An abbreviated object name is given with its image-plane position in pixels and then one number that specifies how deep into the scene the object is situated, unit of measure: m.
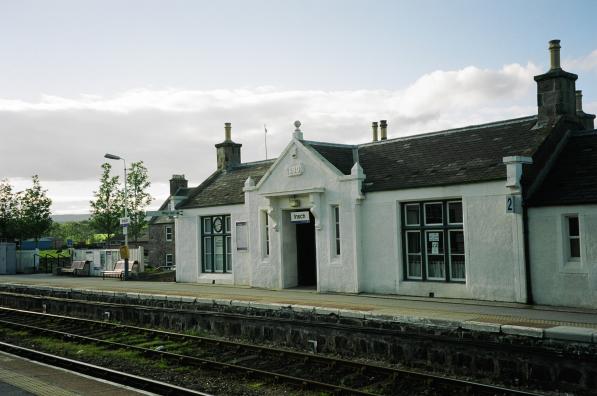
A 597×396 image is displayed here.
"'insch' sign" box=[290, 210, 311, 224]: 20.45
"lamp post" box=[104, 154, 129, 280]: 30.00
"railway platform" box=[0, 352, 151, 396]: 10.10
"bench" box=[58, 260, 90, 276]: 35.25
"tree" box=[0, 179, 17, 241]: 47.09
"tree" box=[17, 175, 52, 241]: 47.88
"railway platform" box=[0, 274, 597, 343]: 11.35
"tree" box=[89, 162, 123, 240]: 49.66
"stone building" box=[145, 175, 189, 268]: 52.17
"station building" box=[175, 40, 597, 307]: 15.06
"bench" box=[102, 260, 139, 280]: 31.50
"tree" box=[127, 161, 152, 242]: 53.38
